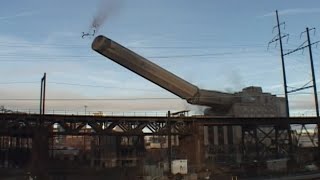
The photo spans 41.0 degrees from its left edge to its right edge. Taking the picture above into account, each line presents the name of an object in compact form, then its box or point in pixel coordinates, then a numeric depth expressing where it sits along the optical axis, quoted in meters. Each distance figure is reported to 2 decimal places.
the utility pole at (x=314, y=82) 63.77
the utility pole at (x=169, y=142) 47.25
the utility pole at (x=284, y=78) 68.67
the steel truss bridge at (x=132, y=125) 65.81
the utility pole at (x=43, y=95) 56.88
